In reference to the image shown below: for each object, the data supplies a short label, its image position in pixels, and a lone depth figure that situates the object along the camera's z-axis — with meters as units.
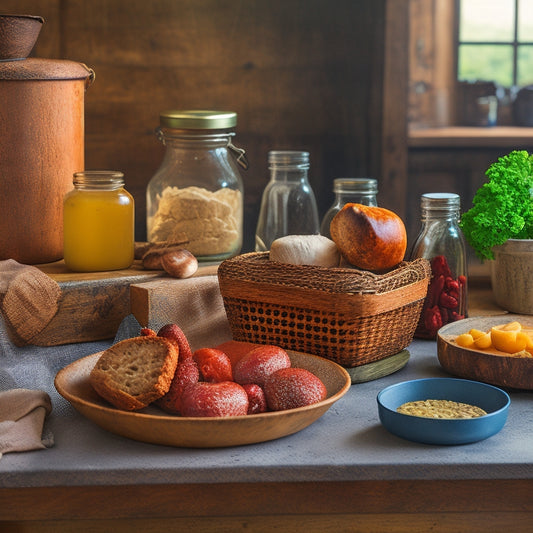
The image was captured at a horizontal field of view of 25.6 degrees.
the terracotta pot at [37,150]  1.47
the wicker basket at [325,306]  1.26
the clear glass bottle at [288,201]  1.57
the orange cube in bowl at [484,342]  1.27
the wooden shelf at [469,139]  2.08
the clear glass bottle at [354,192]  1.50
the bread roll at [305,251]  1.32
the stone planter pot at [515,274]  1.50
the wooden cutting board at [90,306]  1.39
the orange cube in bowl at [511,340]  1.25
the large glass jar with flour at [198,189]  1.53
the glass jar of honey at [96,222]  1.45
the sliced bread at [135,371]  1.13
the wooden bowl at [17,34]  1.45
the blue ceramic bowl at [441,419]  1.11
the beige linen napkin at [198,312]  1.41
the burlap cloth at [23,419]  1.11
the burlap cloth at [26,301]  1.34
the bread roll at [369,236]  1.32
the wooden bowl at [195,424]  1.08
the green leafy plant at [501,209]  1.49
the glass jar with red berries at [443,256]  1.43
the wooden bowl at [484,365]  1.24
